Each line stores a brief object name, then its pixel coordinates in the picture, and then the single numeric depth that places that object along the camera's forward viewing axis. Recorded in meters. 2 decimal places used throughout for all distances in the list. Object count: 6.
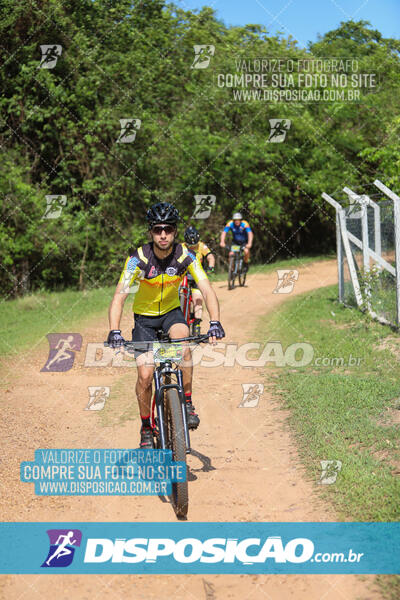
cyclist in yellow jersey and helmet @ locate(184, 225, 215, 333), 11.34
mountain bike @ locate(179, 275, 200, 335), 10.70
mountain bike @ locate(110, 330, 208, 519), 5.07
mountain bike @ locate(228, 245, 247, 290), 19.06
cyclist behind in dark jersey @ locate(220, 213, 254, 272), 18.78
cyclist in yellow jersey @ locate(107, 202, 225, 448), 5.65
